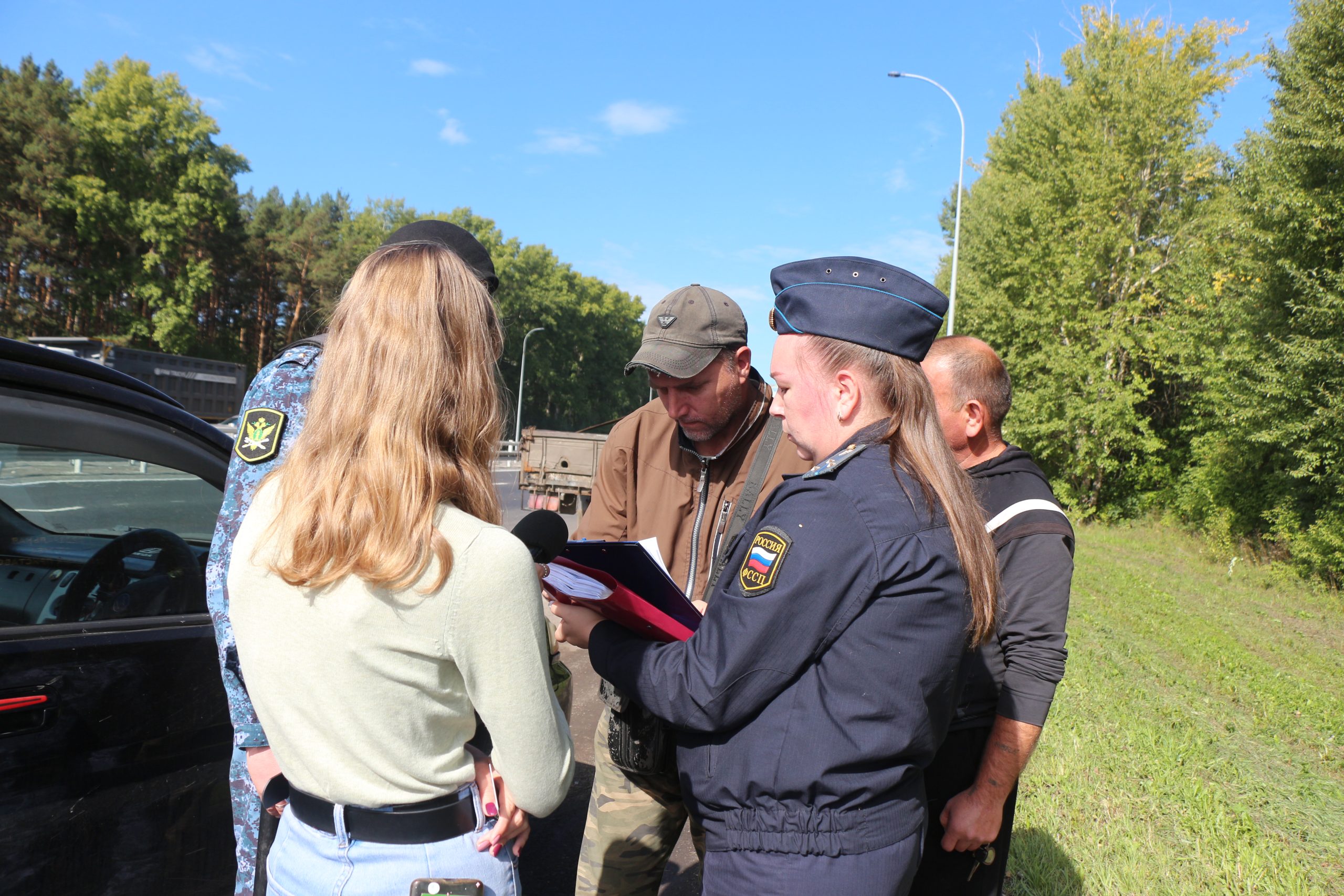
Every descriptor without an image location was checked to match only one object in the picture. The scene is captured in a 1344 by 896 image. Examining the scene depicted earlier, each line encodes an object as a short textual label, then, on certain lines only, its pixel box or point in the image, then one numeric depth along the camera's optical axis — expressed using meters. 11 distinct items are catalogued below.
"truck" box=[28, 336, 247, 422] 27.67
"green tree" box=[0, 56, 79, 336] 37.31
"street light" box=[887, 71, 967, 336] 21.67
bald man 2.18
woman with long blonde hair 1.38
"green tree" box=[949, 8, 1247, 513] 21.12
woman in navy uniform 1.46
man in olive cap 2.47
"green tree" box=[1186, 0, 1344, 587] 11.38
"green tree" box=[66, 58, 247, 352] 40.81
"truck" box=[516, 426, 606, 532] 17.08
